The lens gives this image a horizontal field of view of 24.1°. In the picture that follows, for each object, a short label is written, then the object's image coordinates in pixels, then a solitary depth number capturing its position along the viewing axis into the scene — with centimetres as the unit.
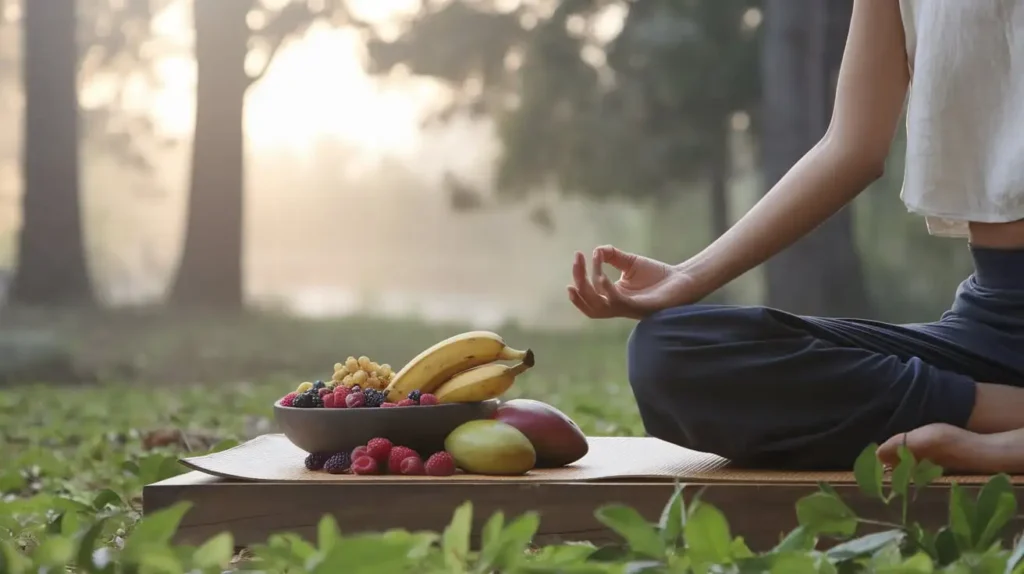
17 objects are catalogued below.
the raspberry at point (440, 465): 252
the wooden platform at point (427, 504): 242
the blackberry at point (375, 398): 261
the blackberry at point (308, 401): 262
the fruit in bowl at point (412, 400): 259
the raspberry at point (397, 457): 254
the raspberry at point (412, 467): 252
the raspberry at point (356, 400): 260
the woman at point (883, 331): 254
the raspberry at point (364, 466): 253
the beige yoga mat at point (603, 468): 247
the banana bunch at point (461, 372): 262
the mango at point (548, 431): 261
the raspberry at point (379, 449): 255
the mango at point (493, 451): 252
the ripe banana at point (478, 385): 262
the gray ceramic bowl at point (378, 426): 258
